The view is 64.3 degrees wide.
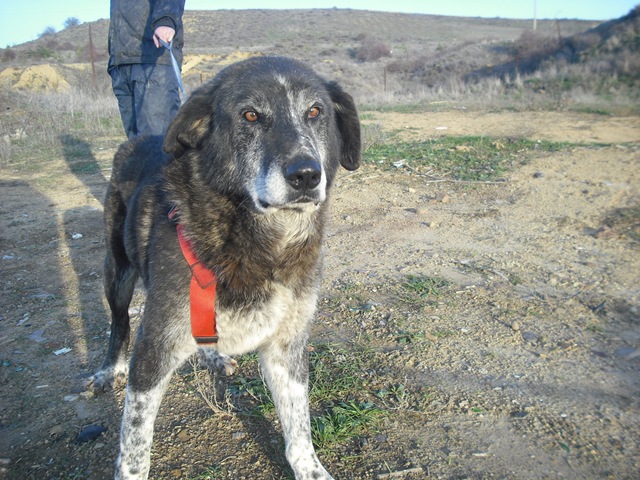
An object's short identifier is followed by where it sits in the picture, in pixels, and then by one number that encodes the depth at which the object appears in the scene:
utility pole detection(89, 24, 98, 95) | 17.95
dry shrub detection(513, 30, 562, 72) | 23.48
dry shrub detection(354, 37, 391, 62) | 39.41
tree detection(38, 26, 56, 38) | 58.05
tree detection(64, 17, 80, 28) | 61.78
